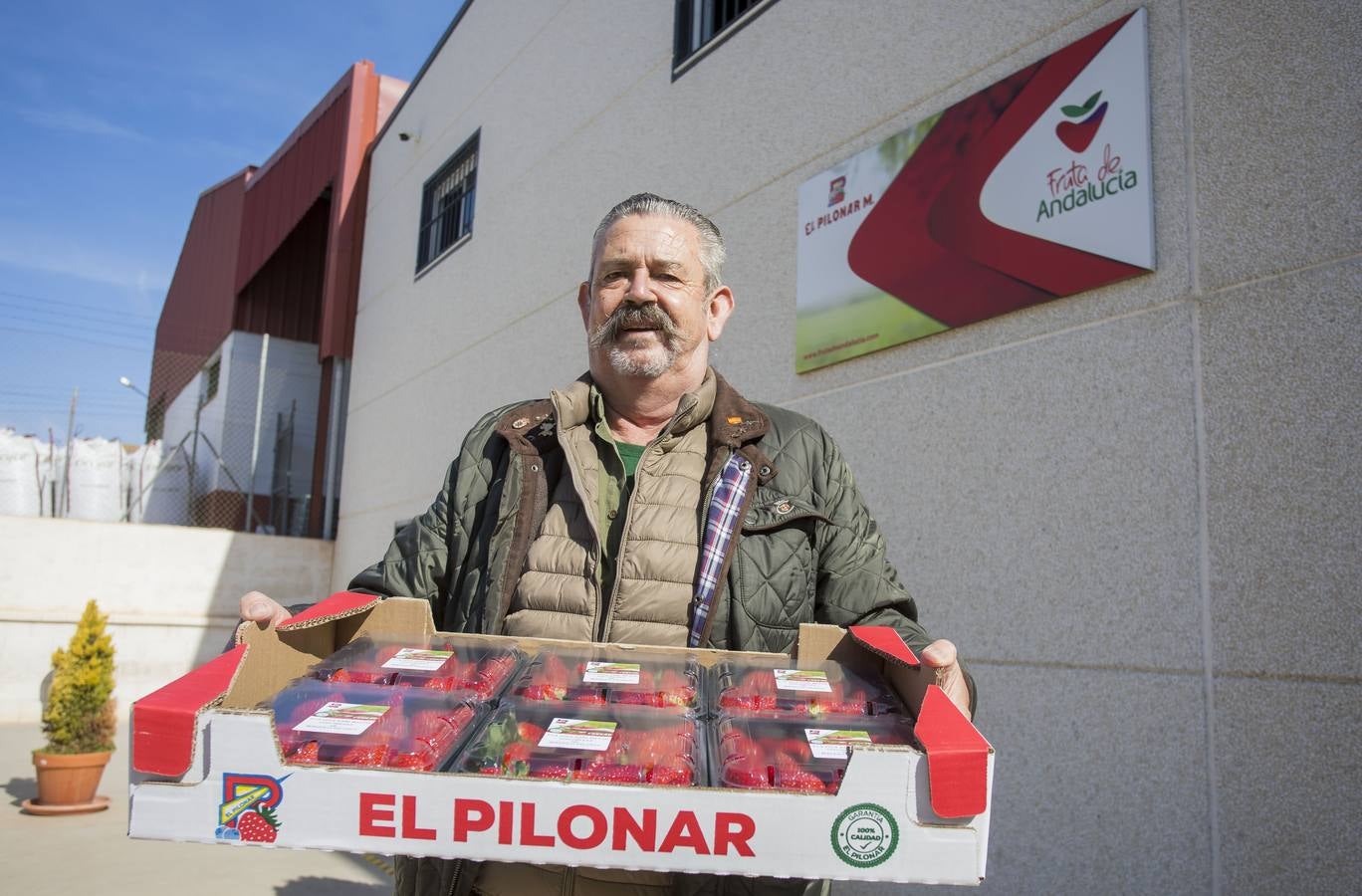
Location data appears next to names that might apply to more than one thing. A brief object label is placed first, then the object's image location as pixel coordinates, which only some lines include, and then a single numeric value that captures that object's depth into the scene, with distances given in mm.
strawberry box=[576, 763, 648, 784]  1356
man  1985
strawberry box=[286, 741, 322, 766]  1362
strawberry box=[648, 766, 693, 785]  1376
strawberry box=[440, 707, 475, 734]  1534
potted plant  6801
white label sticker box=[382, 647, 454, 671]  1688
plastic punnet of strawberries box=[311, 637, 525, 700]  1670
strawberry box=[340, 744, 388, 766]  1389
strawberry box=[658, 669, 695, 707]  1651
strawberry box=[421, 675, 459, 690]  1658
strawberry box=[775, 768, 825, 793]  1358
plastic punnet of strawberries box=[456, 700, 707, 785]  1385
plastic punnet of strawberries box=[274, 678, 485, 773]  1401
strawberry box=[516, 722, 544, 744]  1492
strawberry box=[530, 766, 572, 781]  1374
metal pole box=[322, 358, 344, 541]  14008
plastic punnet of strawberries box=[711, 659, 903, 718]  1628
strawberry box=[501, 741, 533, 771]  1422
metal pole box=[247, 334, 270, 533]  14438
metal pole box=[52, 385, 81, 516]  13258
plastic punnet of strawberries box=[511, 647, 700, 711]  1643
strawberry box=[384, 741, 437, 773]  1396
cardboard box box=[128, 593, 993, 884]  1295
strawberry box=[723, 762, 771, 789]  1394
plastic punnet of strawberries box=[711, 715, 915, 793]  1394
